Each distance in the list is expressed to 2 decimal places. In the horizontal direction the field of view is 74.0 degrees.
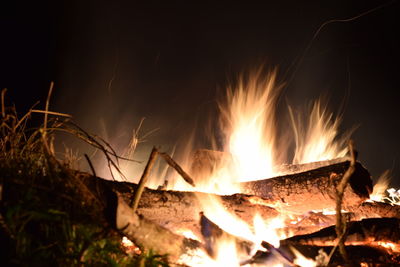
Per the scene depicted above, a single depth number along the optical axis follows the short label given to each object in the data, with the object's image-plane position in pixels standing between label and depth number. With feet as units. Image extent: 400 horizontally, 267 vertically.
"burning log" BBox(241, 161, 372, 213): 13.43
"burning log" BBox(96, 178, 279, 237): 11.16
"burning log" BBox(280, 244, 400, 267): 8.88
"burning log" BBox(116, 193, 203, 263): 7.10
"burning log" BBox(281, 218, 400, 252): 10.71
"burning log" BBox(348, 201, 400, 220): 16.62
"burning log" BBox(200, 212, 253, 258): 9.17
